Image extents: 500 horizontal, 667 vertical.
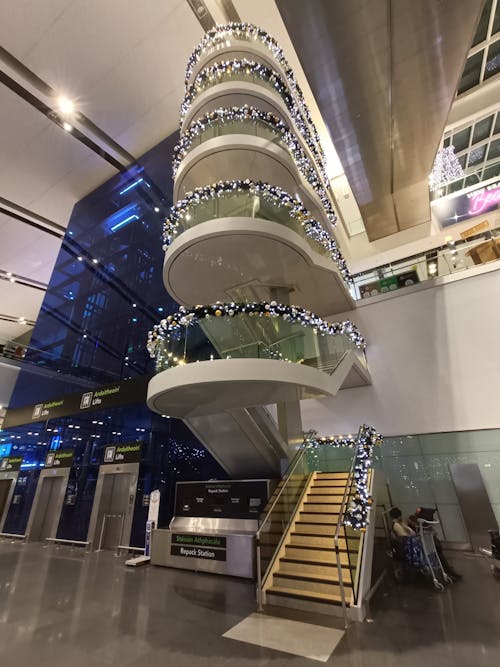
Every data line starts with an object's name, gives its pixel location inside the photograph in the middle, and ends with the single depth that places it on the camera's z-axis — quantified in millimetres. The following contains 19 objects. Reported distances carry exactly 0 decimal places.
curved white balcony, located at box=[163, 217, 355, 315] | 6438
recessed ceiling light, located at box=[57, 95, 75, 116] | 11539
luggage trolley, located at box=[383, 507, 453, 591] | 5168
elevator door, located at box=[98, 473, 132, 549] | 8750
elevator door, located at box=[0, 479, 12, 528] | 11805
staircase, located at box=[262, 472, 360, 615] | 4352
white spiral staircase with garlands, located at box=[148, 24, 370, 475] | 5137
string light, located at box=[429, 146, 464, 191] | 14422
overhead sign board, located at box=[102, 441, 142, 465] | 8859
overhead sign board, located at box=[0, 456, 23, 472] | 12047
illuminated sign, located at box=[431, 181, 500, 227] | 14477
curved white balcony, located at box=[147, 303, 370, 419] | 4766
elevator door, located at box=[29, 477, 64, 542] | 10336
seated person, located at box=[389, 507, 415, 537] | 5590
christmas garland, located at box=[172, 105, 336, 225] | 8062
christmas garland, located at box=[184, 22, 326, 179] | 9219
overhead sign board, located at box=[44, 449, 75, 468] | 10328
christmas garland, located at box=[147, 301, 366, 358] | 5378
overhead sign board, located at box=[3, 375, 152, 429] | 8609
